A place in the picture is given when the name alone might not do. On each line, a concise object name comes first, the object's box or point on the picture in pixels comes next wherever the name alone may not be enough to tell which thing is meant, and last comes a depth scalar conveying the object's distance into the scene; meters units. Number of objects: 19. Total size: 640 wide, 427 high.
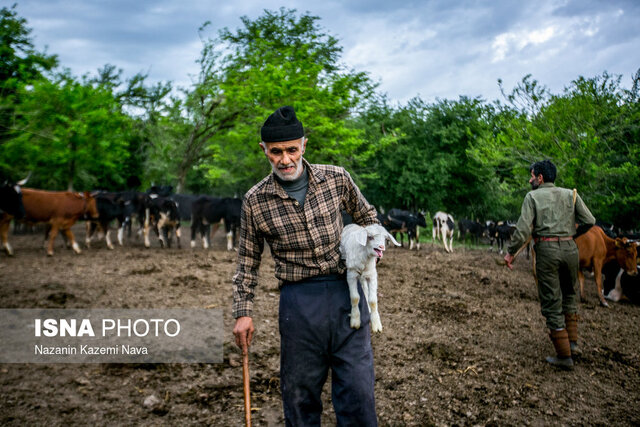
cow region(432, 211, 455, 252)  17.38
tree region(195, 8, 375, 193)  16.16
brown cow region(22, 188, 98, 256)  12.13
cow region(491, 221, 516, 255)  17.17
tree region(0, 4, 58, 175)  7.29
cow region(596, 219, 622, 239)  9.53
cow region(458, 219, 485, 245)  20.27
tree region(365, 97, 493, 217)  25.11
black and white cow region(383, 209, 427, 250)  17.15
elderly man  2.59
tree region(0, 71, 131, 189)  15.73
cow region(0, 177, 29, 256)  11.41
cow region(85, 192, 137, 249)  14.64
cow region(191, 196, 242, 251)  15.88
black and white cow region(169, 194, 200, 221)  21.60
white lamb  2.68
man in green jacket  5.09
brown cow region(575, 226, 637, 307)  8.38
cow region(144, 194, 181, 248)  14.72
